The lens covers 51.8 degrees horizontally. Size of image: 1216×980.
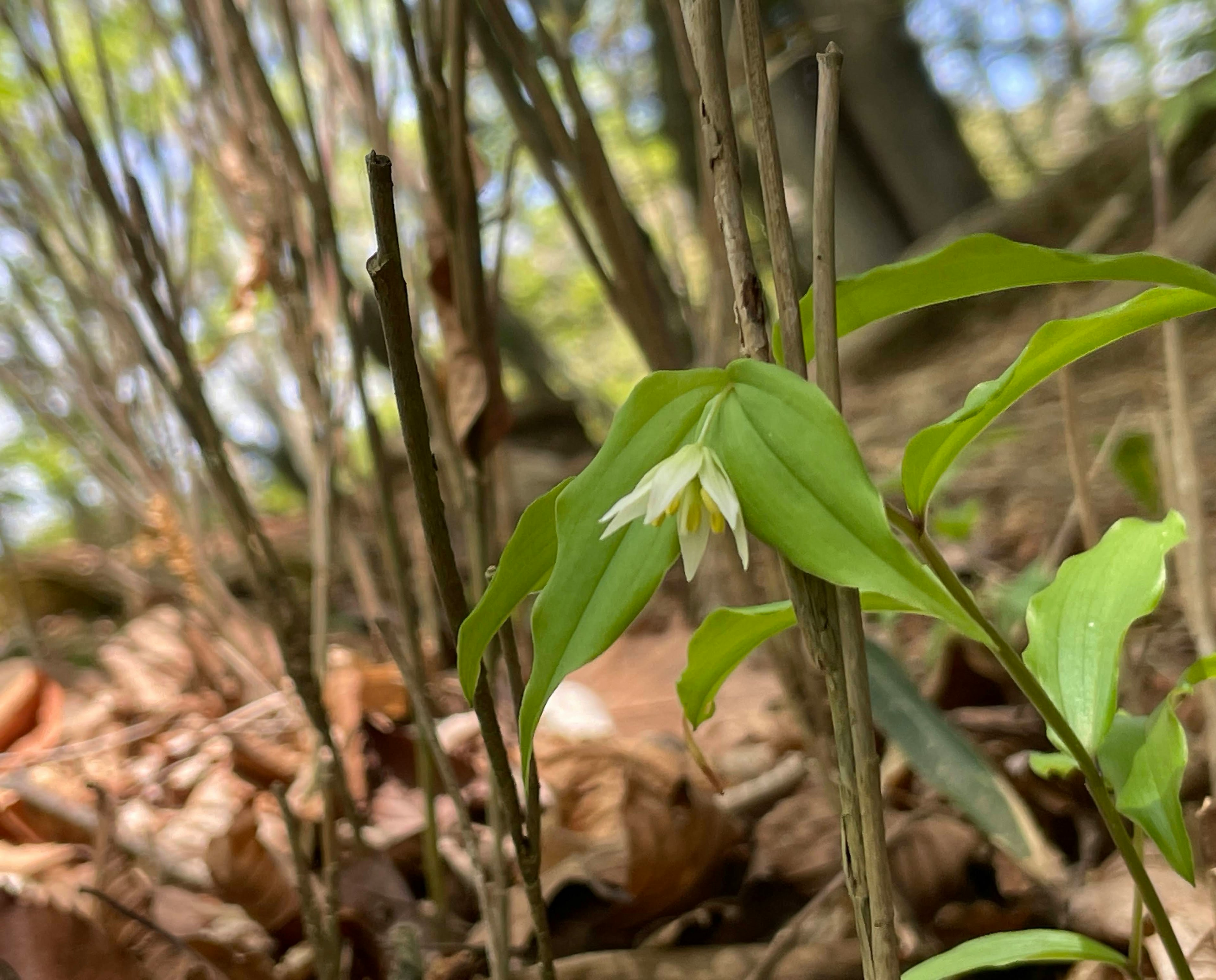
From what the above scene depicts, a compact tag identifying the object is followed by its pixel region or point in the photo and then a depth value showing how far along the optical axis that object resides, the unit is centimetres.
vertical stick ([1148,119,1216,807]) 26
